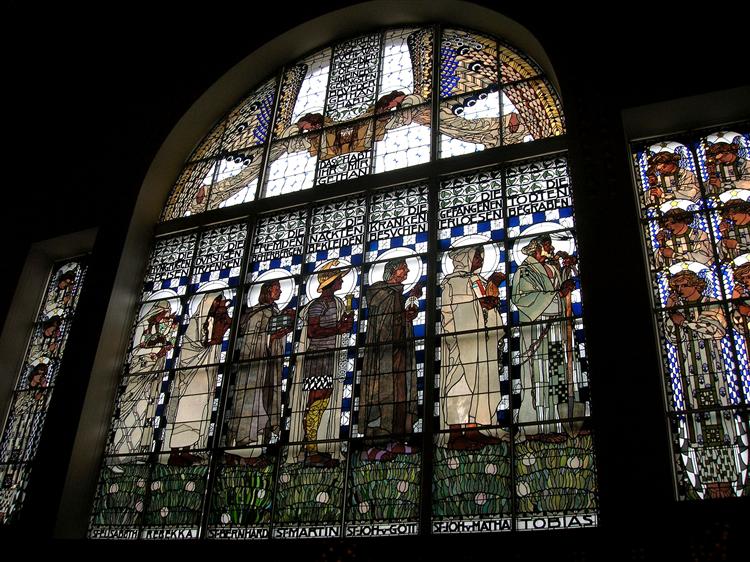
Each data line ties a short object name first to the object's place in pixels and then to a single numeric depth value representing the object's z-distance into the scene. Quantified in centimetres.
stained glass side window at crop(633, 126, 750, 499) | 493
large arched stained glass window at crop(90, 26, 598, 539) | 548
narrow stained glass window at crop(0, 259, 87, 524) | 691
